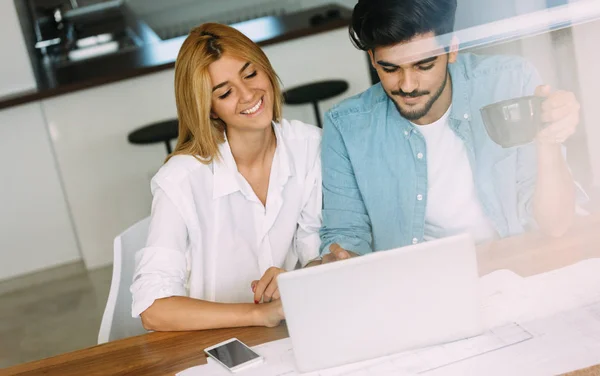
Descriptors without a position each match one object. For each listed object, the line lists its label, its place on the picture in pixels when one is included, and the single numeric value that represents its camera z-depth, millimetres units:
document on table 1212
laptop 1161
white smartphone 1316
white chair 1718
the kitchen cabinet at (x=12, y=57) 3744
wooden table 1338
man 1339
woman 1682
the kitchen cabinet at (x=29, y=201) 3691
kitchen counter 3619
